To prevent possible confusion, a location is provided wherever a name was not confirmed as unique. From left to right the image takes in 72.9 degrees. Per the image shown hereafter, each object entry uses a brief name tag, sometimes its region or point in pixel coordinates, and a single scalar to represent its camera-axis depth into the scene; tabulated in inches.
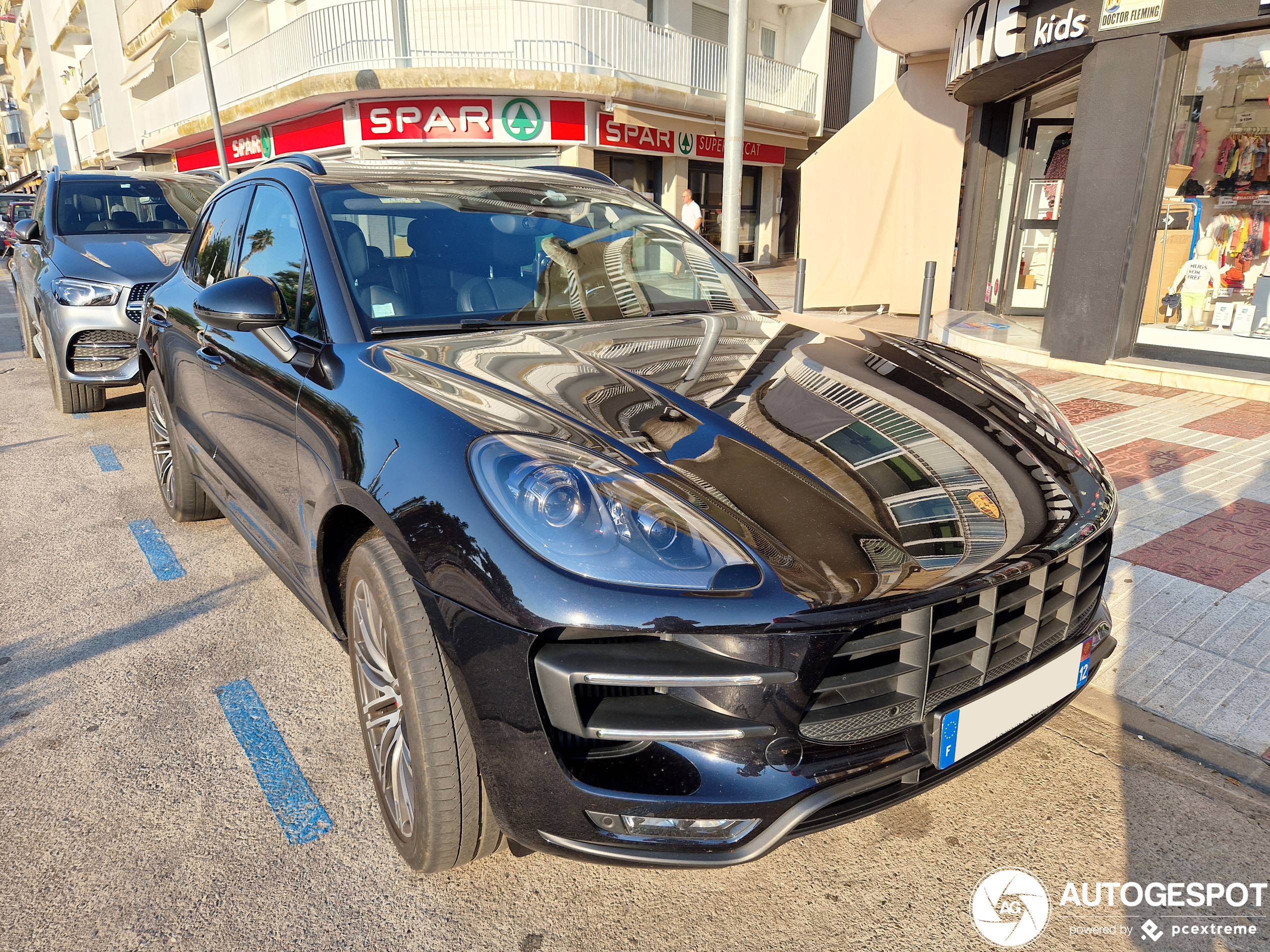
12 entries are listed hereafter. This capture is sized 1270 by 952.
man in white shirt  724.0
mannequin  301.9
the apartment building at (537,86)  693.3
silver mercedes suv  243.3
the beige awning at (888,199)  439.8
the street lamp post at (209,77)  620.7
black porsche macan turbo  62.7
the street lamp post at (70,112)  1615.4
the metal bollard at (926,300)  298.4
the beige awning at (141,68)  1244.5
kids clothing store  280.4
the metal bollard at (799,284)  392.8
